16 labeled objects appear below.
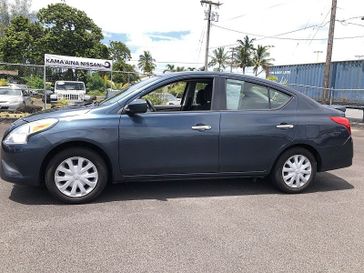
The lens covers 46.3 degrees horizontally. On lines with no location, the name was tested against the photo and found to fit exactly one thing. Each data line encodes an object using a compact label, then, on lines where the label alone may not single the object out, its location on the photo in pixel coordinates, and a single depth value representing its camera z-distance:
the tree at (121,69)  38.17
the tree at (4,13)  77.41
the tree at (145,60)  89.64
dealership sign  18.11
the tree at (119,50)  88.63
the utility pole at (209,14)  38.98
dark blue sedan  5.02
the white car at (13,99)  16.45
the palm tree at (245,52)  71.44
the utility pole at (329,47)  21.31
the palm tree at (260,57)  70.25
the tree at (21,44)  48.25
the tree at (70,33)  49.12
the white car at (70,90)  24.27
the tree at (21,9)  79.56
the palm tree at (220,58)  80.81
